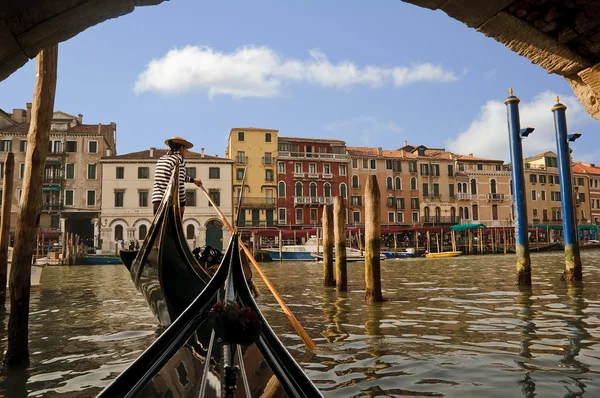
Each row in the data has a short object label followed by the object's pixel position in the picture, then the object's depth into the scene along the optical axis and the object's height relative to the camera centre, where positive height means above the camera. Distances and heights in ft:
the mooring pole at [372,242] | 19.57 +0.06
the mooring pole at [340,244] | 24.58 +0.00
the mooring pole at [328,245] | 28.41 -0.04
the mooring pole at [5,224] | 18.75 +1.13
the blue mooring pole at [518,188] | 22.90 +2.48
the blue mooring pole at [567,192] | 24.06 +2.31
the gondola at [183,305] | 4.92 -1.05
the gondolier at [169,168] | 14.34 +2.41
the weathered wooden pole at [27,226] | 10.20 +0.56
